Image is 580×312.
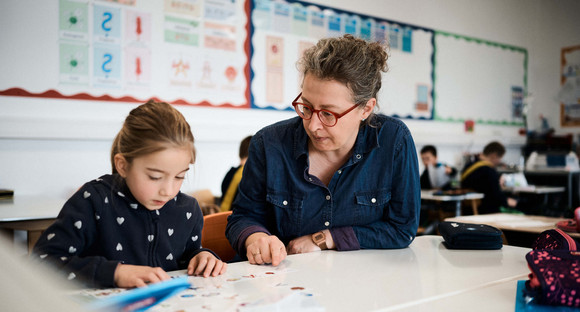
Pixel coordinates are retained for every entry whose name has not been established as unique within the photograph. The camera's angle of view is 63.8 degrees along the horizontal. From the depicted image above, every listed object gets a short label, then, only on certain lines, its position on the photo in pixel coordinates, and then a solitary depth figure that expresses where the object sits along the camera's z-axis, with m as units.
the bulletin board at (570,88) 6.73
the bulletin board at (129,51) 3.27
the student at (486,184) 4.25
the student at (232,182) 3.08
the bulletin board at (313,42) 4.33
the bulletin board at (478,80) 5.80
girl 1.10
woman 1.45
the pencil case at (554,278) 0.92
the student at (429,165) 5.17
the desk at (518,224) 2.32
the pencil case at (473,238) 1.45
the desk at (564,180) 5.66
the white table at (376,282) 0.92
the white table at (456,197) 4.05
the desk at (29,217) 2.28
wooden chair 1.62
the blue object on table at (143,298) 0.79
